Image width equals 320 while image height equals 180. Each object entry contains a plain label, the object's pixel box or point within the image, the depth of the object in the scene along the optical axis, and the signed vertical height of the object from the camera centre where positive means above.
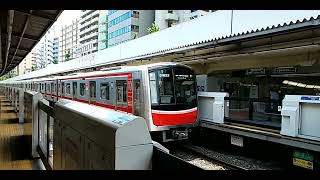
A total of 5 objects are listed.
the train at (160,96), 5.60 -0.28
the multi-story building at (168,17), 36.73 +10.76
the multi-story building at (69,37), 74.58 +16.27
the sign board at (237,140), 5.32 -1.27
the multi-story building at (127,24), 39.86 +10.86
